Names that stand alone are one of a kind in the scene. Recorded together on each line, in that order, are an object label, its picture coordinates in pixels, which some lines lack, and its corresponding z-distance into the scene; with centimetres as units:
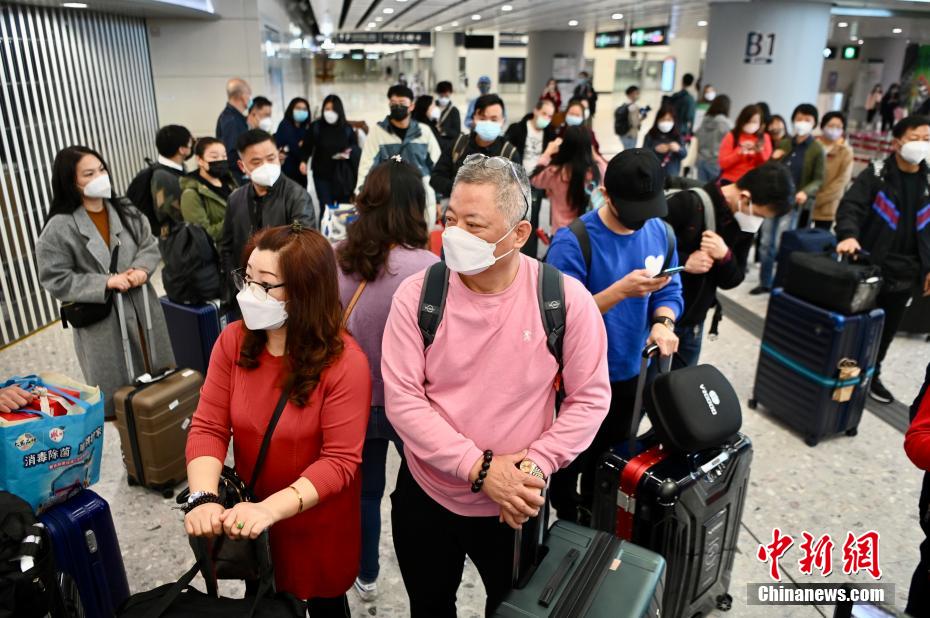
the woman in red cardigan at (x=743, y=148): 632
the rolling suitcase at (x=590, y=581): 164
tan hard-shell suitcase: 306
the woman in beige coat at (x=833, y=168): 624
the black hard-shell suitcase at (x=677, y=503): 209
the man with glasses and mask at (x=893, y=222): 398
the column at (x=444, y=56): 3462
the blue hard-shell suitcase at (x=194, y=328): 389
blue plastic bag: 204
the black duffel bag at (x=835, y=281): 343
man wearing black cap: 225
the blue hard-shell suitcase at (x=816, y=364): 355
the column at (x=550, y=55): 2336
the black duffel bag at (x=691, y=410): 203
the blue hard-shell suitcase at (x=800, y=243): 504
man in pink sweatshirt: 163
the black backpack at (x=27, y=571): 156
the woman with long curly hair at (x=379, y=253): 224
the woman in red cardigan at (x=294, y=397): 177
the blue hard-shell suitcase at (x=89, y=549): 212
